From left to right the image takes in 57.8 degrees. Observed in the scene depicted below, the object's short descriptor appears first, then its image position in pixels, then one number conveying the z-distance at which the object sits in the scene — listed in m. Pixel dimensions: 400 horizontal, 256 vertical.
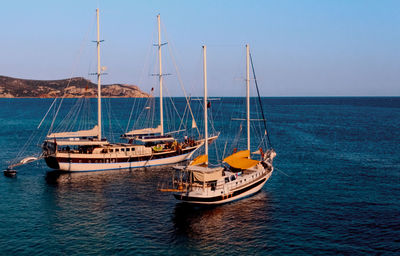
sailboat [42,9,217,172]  60.31
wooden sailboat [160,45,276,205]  41.56
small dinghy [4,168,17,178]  55.88
